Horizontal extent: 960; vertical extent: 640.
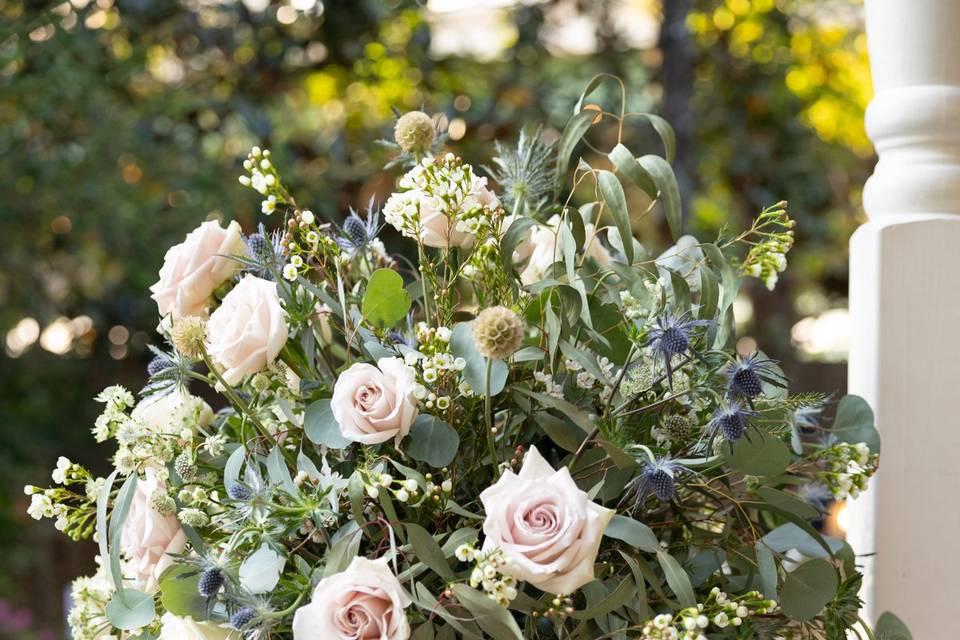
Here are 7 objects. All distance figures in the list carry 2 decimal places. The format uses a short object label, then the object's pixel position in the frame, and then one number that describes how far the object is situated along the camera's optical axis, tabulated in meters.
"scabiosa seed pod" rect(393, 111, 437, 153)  1.29
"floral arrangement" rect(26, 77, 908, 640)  1.18
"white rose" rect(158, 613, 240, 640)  1.21
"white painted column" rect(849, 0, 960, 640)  1.33
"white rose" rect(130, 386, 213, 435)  1.27
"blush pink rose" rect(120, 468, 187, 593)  1.24
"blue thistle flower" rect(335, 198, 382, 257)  1.30
